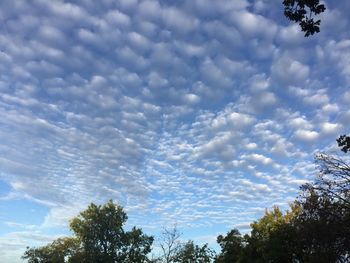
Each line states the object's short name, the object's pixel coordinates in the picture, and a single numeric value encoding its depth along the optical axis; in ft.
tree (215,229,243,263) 186.70
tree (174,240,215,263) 240.05
